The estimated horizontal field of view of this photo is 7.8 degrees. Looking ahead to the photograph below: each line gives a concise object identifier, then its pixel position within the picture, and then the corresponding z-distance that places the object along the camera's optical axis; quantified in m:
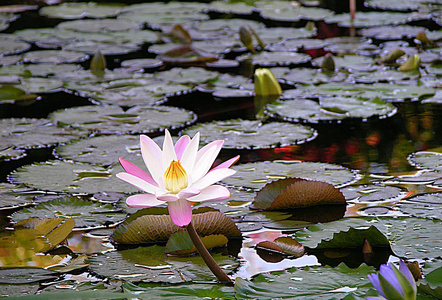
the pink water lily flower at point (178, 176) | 4.12
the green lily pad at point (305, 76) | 5.81
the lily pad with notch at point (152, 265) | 5.04
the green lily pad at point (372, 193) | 5.28
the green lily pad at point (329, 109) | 5.60
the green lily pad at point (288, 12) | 6.43
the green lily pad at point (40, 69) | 5.90
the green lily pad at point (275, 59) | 5.95
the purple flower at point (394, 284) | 3.50
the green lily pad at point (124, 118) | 5.57
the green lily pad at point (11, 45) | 6.09
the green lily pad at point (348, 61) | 5.91
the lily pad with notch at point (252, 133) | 5.48
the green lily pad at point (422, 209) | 5.22
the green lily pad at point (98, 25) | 6.32
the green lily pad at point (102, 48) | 6.09
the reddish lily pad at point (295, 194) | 5.27
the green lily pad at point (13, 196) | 5.29
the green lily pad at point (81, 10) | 6.52
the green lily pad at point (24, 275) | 5.05
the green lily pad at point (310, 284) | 4.40
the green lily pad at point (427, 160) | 5.36
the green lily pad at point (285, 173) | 5.34
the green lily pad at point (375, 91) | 5.69
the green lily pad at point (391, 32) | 6.14
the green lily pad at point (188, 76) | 5.84
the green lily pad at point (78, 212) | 5.25
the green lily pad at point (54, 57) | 6.01
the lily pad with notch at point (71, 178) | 5.33
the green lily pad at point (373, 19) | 6.29
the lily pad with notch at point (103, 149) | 5.43
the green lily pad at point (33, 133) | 5.50
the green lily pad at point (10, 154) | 5.45
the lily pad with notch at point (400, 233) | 5.14
